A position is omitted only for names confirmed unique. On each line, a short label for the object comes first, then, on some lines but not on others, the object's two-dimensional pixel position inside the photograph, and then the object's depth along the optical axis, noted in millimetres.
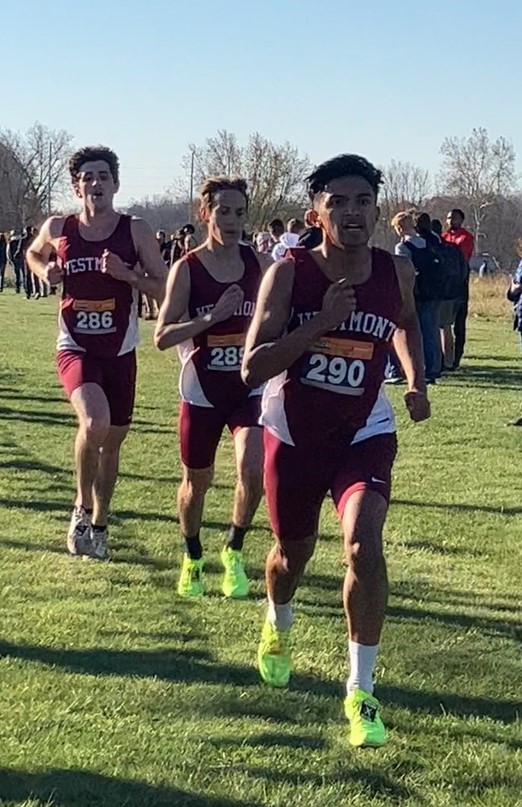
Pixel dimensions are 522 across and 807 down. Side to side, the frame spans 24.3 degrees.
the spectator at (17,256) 37856
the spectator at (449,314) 14969
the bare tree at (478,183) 78938
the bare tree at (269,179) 53594
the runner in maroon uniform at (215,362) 5969
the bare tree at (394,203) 58950
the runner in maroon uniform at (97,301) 6602
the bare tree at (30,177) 79500
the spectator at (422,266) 14422
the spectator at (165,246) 27641
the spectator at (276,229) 20266
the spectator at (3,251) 37894
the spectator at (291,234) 15152
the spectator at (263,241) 21280
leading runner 4184
